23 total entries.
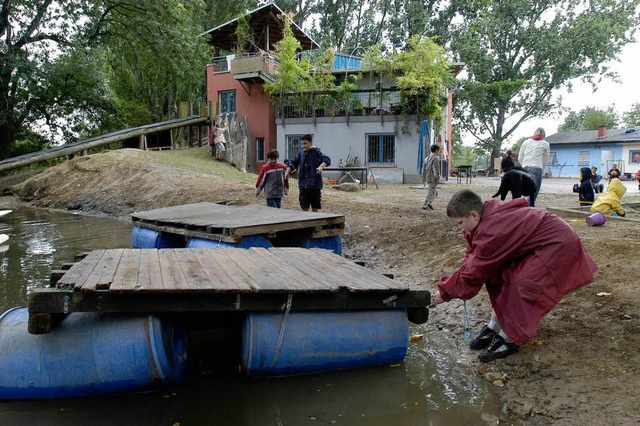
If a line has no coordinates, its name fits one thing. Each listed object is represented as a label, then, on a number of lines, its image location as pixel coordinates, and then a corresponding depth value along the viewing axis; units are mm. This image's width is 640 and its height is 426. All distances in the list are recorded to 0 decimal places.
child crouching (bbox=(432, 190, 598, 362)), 3904
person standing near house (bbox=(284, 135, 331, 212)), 9375
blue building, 40156
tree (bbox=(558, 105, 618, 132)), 61775
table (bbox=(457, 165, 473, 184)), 25647
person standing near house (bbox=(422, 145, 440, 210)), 12375
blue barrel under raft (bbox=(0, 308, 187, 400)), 3727
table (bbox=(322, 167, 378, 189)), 19956
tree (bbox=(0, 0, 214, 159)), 22219
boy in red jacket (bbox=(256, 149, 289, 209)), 9758
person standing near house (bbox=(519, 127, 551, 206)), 9609
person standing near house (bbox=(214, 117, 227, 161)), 25391
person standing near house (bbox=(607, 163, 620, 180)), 10382
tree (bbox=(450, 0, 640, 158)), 36281
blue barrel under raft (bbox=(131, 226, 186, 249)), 8828
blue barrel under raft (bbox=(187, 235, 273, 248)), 6918
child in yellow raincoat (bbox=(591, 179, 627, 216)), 9266
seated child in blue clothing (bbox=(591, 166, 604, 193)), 15219
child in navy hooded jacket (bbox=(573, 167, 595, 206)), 11328
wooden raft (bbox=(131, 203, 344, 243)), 6917
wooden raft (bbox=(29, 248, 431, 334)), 3600
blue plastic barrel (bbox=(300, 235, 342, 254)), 7640
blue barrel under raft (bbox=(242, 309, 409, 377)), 3926
